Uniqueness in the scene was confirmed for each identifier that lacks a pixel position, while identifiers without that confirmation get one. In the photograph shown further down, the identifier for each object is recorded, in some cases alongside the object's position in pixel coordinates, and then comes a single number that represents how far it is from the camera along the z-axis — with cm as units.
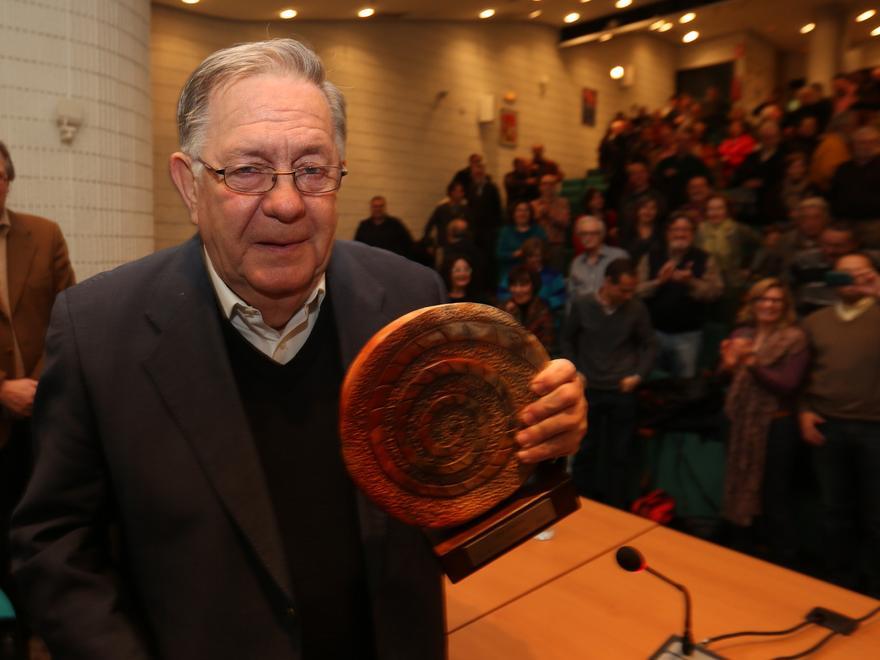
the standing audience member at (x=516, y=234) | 594
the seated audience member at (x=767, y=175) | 562
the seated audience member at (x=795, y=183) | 541
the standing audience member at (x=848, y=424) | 298
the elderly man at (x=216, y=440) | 96
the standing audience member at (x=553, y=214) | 643
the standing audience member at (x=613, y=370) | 375
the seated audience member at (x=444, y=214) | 727
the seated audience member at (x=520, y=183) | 769
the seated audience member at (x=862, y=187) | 460
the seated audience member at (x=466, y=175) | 797
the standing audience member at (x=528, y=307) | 404
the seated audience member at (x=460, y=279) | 474
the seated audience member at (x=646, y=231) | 477
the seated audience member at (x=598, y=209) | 662
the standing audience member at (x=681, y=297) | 429
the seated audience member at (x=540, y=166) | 814
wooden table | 144
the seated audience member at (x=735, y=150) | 648
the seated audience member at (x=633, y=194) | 548
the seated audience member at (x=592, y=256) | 445
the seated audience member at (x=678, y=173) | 595
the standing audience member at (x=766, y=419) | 320
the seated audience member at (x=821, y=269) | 371
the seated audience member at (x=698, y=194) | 545
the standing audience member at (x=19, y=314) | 241
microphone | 131
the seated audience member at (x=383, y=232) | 734
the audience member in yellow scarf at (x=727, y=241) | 488
